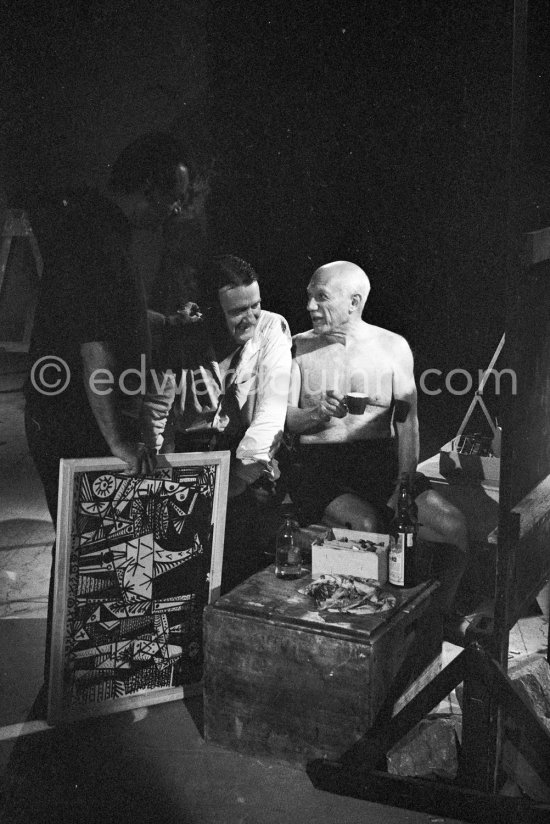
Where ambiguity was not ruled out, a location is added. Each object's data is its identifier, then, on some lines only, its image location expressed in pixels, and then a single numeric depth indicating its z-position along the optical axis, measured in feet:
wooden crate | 10.30
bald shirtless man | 12.64
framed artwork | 11.64
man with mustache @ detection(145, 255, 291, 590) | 12.37
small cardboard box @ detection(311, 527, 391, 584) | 11.73
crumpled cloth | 11.03
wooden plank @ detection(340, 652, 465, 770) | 9.91
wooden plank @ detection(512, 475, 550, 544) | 10.26
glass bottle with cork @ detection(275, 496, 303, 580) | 12.19
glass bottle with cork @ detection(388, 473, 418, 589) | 11.71
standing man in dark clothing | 11.39
